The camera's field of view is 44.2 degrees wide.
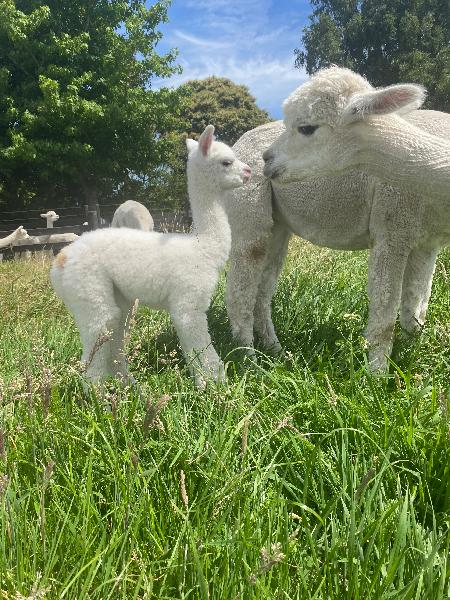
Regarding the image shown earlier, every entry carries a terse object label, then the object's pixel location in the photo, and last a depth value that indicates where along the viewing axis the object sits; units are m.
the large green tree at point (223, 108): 27.91
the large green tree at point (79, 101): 20.61
